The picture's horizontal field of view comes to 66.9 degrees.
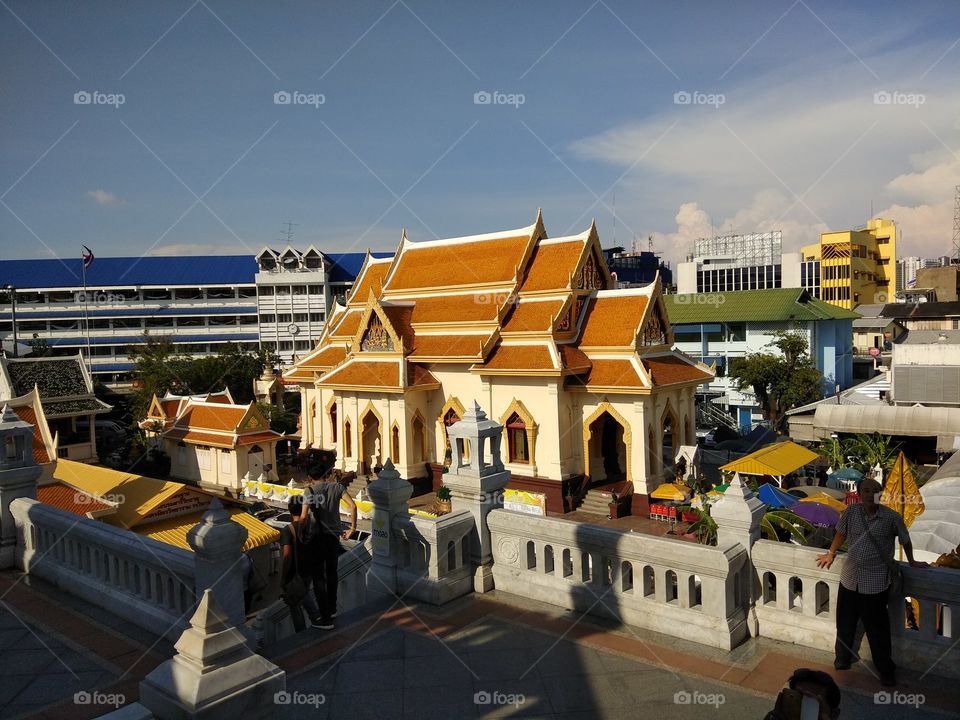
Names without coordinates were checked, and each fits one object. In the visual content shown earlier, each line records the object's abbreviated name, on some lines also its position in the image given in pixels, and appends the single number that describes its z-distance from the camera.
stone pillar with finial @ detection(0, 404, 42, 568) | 10.21
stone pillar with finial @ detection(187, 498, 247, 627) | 6.36
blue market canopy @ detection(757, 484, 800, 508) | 17.42
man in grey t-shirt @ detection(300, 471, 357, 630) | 7.82
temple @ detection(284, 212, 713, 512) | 22.36
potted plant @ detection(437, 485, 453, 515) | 20.55
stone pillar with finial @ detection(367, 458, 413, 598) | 8.89
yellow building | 61.72
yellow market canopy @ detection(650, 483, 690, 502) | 20.23
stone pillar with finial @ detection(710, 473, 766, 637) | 7.20
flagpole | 63.09
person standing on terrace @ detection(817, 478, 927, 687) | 6.17
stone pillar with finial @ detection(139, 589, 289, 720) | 4.09
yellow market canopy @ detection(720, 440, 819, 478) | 20.19
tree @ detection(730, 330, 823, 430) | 33.94
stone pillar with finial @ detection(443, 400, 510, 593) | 8.89
